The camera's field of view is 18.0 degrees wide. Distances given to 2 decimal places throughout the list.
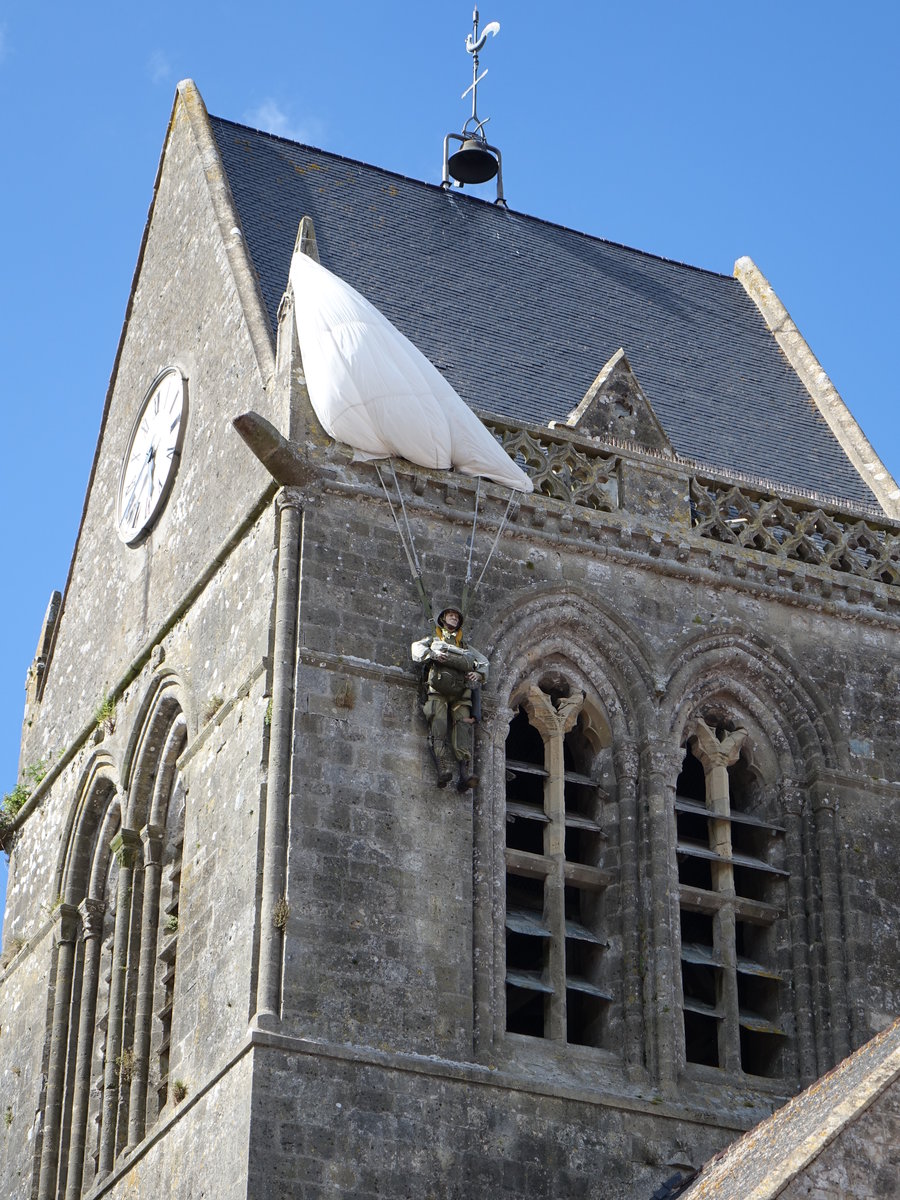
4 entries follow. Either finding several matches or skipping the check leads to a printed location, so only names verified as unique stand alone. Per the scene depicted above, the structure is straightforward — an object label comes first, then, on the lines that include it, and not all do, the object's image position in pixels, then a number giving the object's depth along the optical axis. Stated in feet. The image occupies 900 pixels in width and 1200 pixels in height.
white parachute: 74.38
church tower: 66.80
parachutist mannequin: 70.28
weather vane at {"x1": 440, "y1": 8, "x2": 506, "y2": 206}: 104.01
